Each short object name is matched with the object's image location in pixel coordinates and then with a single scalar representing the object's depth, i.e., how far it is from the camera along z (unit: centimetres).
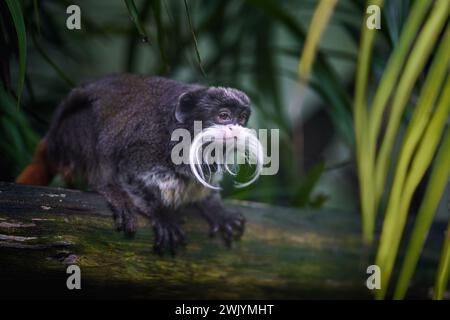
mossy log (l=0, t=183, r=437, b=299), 98
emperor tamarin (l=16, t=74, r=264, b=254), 103
